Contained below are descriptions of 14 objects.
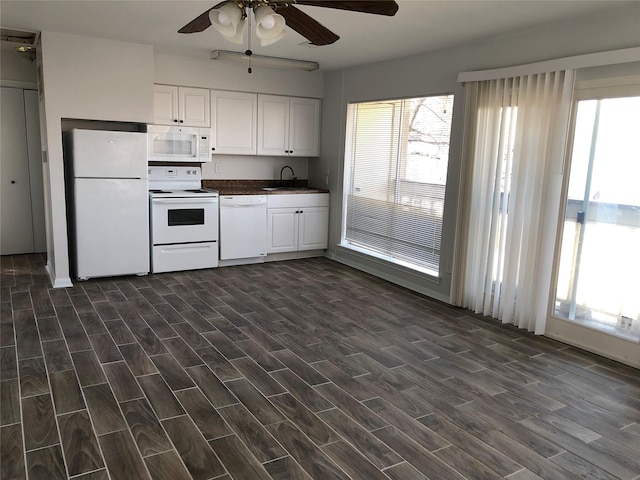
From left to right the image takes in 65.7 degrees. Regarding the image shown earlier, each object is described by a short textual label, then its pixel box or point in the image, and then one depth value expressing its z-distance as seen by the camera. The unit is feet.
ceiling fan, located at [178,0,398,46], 8.04
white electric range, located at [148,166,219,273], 18.43
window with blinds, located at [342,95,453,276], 16.97
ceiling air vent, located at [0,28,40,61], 15.94
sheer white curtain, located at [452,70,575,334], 12.93
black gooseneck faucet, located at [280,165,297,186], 23.18
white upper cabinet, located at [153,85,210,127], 18.85
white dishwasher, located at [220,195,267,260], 19.95
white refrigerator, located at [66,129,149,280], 16.61
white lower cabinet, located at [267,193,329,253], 21.17
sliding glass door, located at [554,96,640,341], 11.65
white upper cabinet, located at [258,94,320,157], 21.27
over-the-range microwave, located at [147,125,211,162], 18.84
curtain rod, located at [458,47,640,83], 11.15
